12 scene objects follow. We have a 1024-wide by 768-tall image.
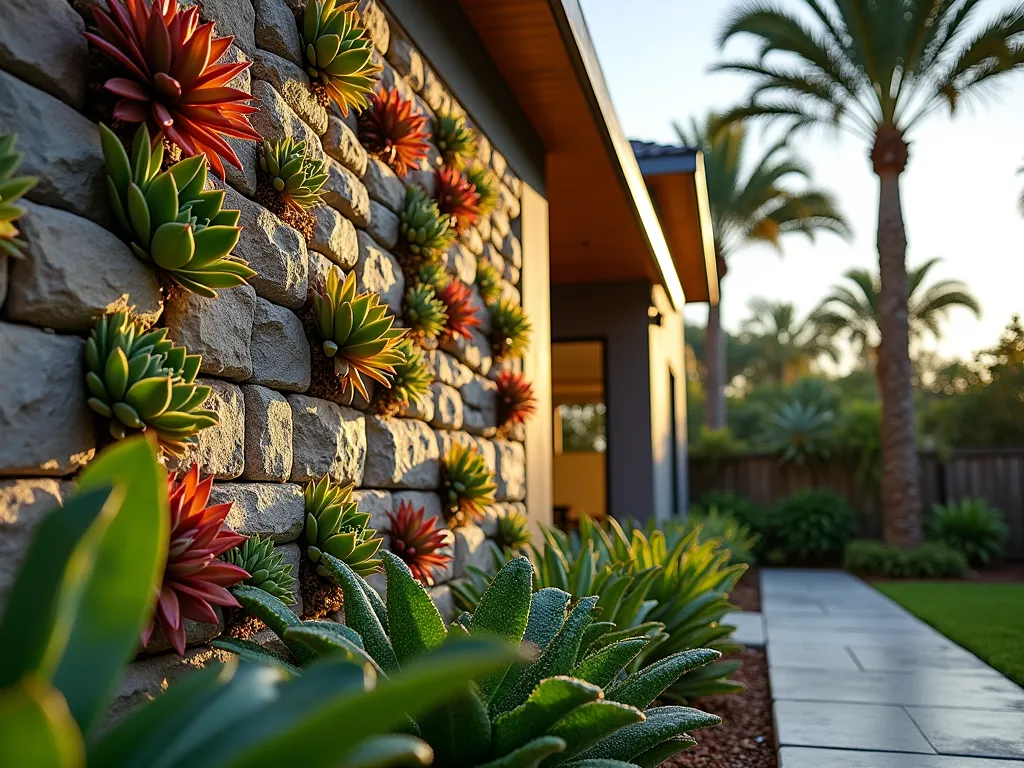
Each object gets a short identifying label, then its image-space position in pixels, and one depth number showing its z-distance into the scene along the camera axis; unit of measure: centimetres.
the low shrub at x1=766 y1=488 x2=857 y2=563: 1193
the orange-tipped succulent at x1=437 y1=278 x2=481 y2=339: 326
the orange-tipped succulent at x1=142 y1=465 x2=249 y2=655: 159
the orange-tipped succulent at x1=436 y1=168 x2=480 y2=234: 339
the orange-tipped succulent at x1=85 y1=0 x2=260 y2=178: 162
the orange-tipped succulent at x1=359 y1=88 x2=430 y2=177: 283
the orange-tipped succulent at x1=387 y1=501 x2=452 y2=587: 279
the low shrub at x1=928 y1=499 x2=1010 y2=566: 1128
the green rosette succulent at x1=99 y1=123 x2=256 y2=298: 162
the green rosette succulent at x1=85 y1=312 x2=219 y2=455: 154
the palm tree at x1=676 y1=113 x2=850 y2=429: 1538
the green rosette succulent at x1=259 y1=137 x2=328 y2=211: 217
